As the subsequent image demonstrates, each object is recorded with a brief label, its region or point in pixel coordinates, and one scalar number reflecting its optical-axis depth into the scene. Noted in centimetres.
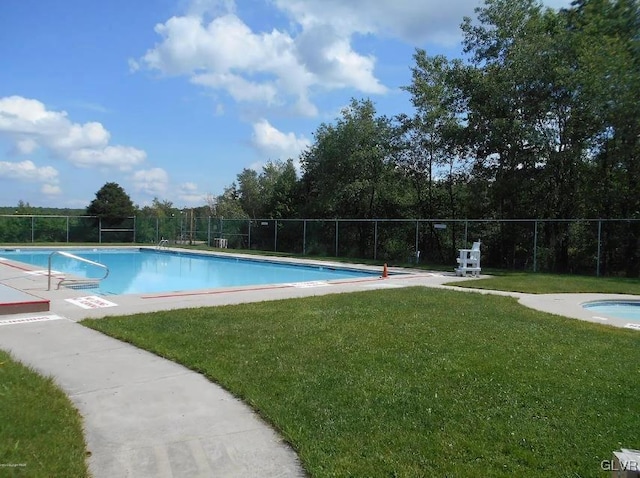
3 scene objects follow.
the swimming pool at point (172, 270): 1632
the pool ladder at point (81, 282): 1215
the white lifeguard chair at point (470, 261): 1616
